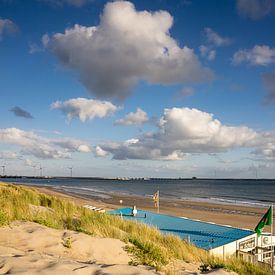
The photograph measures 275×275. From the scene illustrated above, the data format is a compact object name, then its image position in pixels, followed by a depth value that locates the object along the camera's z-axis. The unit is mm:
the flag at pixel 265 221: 15281
